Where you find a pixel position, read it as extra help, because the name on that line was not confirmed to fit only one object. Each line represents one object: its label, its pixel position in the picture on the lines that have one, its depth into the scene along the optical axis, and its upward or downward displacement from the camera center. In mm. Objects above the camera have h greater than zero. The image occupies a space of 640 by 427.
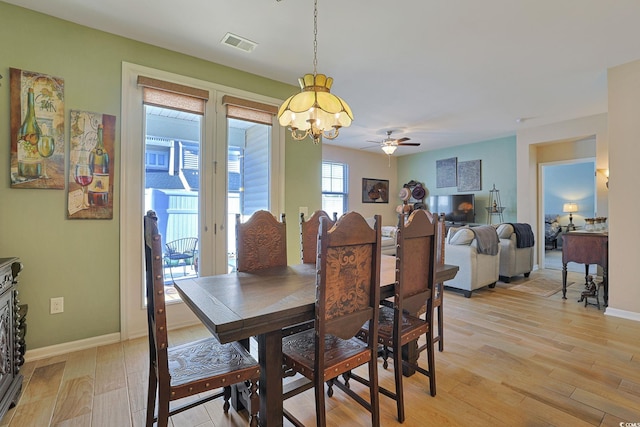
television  6816 +206
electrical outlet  2484 -743
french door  2793 +370
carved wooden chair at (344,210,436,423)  1695 -460
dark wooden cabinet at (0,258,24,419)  1738 -751
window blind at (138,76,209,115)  2836 +1168
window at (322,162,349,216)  7465 +707
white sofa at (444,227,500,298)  4078 -632
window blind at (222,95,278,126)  3299 +1188
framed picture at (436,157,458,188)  7332 +1068
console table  3521 -403
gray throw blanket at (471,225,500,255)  4191 -329
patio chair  3045 -386
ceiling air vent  2768 +1614
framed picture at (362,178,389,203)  8023 +677
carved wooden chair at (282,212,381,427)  1390 -444
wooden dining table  1286 -430
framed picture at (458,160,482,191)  6895 +926
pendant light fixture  2053 +746
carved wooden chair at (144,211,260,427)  1275 -706
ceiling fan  5551 +1317
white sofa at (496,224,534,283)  4828 -614
